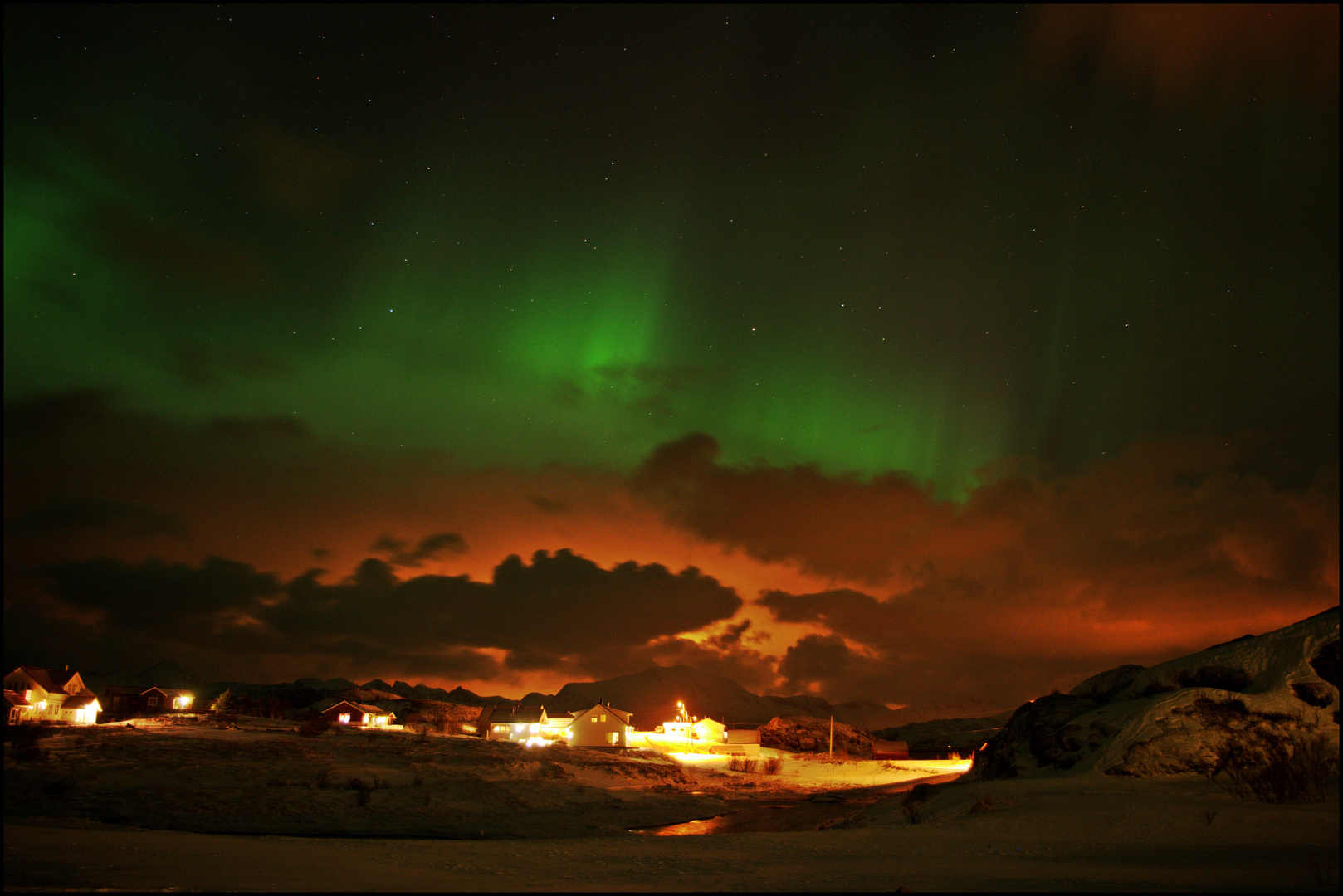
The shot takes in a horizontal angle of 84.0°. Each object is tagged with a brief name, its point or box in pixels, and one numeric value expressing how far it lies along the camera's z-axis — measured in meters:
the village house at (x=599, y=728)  82.00
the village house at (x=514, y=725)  86.81
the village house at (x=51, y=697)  67.12
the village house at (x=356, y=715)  84.62
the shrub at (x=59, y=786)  18.97
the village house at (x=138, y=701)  81.56
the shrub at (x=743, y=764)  61.56
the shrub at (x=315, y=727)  54.94
